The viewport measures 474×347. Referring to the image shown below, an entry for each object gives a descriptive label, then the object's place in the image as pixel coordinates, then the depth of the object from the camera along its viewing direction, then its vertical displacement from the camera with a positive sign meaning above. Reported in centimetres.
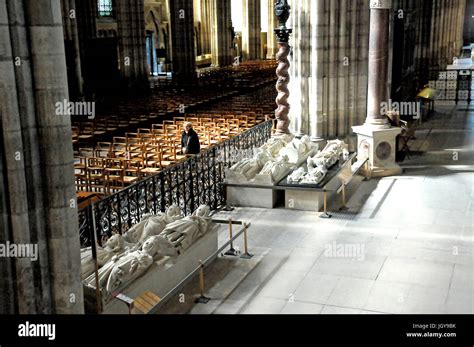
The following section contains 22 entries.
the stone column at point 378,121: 1402 -192
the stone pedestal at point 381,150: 1420 -258
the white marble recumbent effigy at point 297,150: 1333 -241
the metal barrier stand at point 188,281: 738 -303
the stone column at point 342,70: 1505 -78
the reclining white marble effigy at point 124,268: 695 -259
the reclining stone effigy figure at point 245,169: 1206 -250
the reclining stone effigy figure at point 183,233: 811 -258
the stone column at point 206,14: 4859 +225
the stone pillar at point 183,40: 3741 +20
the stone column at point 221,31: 4584 +79
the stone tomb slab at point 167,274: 703 -290
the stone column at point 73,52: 2602 -25
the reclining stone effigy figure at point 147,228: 853 -254
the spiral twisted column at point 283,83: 1487 -105
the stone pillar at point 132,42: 3155 +13
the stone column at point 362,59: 1541 -53
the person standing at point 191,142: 1284 -204
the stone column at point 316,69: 1487 -73
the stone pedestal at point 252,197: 1187 -298
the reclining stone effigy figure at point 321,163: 1192 -253
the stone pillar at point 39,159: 511 -95
